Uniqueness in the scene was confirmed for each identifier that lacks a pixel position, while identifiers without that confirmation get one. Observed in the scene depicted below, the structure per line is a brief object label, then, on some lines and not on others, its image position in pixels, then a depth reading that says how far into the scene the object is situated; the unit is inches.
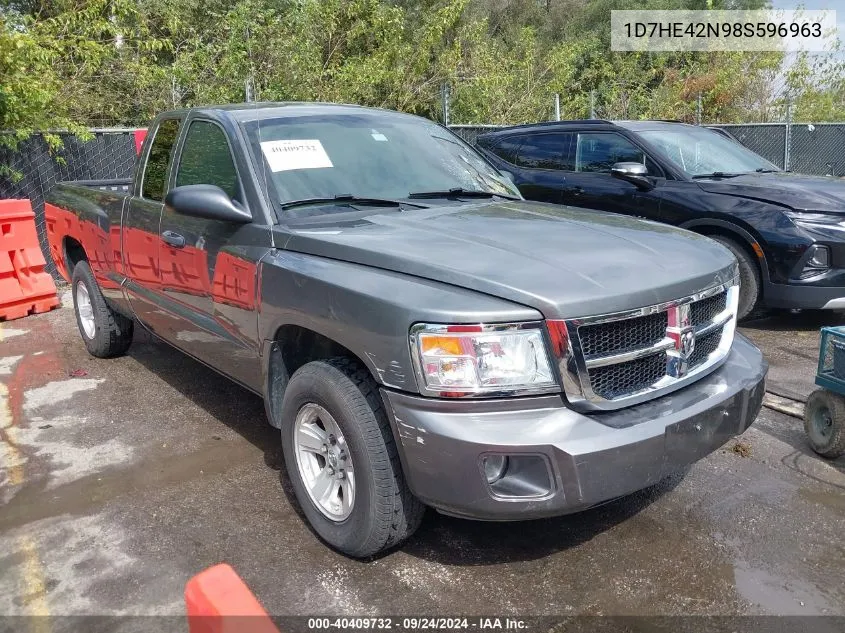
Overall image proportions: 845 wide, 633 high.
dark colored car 243.4
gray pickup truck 101.1
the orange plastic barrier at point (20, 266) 289.1
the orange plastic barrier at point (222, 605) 62.1
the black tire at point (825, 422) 153.0
